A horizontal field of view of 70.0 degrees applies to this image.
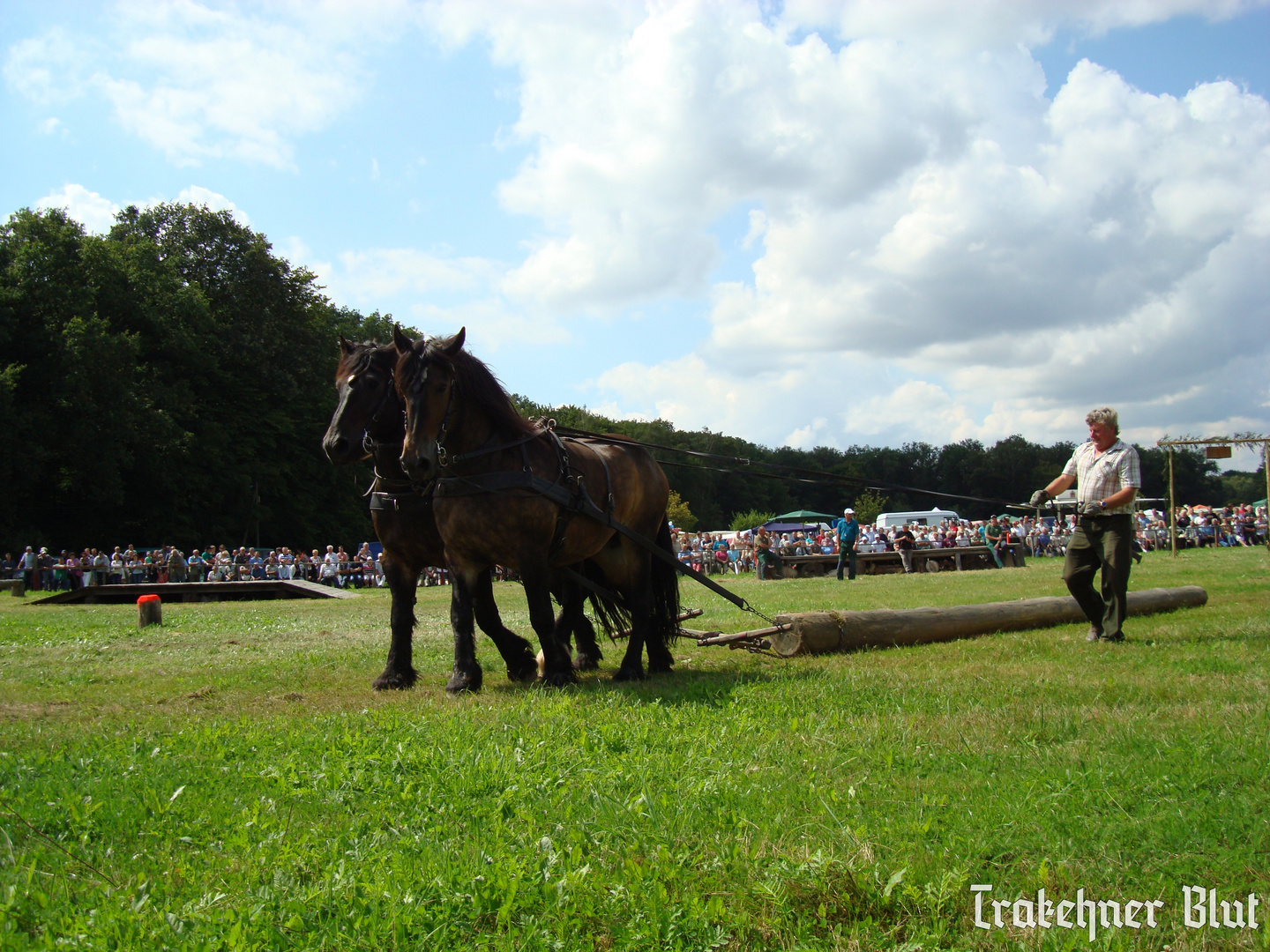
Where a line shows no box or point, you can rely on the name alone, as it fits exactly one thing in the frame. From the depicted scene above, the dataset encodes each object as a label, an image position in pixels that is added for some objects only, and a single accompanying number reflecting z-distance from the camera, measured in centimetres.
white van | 5666
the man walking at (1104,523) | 802
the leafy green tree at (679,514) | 8226
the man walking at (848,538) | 2670
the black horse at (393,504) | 652
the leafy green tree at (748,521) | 8452
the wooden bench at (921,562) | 3070
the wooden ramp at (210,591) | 2370
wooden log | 783
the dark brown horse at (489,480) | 619
